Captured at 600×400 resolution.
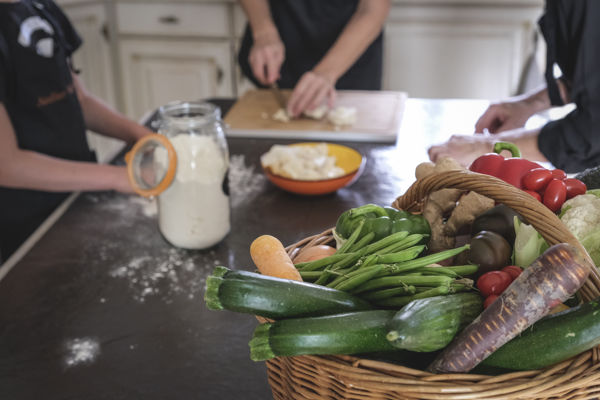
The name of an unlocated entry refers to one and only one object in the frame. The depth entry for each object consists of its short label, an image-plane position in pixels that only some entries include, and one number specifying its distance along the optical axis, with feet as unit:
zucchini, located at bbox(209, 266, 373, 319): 2.03
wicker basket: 1.82
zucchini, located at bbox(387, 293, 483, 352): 1.87
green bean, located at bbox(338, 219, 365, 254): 2.56
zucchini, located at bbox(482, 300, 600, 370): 1.88
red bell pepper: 2.81
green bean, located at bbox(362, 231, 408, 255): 2.44
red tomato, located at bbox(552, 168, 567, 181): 2.79
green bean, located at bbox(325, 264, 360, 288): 2.32
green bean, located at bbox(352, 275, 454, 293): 2.20
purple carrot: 1.85
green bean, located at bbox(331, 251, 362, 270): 2.41
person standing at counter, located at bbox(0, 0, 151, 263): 4.38
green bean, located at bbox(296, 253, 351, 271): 2.43
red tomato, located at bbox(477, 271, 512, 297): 2.19
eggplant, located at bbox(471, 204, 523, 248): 2.56
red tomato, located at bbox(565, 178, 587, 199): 2.75
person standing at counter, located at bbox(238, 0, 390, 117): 6.36
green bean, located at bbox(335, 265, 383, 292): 2.22
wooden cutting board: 5.70
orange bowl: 4.32
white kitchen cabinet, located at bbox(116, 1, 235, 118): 10.83
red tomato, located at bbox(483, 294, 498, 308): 2.15
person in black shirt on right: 4.60
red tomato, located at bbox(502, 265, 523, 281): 2.23
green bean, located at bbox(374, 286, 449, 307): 2.14
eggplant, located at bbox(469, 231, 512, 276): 2.38
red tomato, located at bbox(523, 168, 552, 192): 2.73
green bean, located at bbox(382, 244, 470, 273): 2.30
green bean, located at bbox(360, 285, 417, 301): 2.20
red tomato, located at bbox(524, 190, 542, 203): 2.72
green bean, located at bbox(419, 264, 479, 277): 2.28
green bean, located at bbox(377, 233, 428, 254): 2.43
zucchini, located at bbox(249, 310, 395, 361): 1.89
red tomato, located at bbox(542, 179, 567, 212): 2.70
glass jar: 3.65
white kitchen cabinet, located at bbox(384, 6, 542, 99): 10.02
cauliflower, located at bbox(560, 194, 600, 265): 2.45
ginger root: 2.80
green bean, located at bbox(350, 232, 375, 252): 2.55
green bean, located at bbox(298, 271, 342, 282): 2.42
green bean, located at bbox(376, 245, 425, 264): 2.31
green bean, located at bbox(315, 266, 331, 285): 2.37
